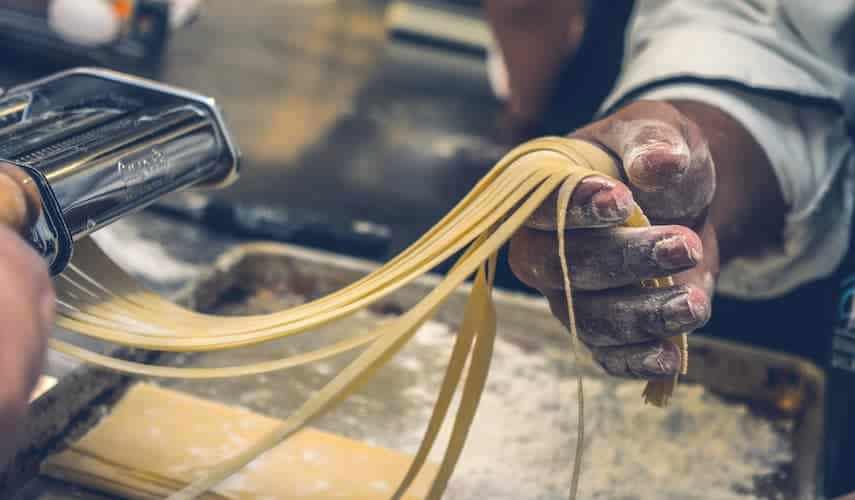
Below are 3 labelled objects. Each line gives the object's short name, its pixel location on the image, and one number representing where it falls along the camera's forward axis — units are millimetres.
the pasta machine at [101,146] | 598
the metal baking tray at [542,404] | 828
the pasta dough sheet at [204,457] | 706
